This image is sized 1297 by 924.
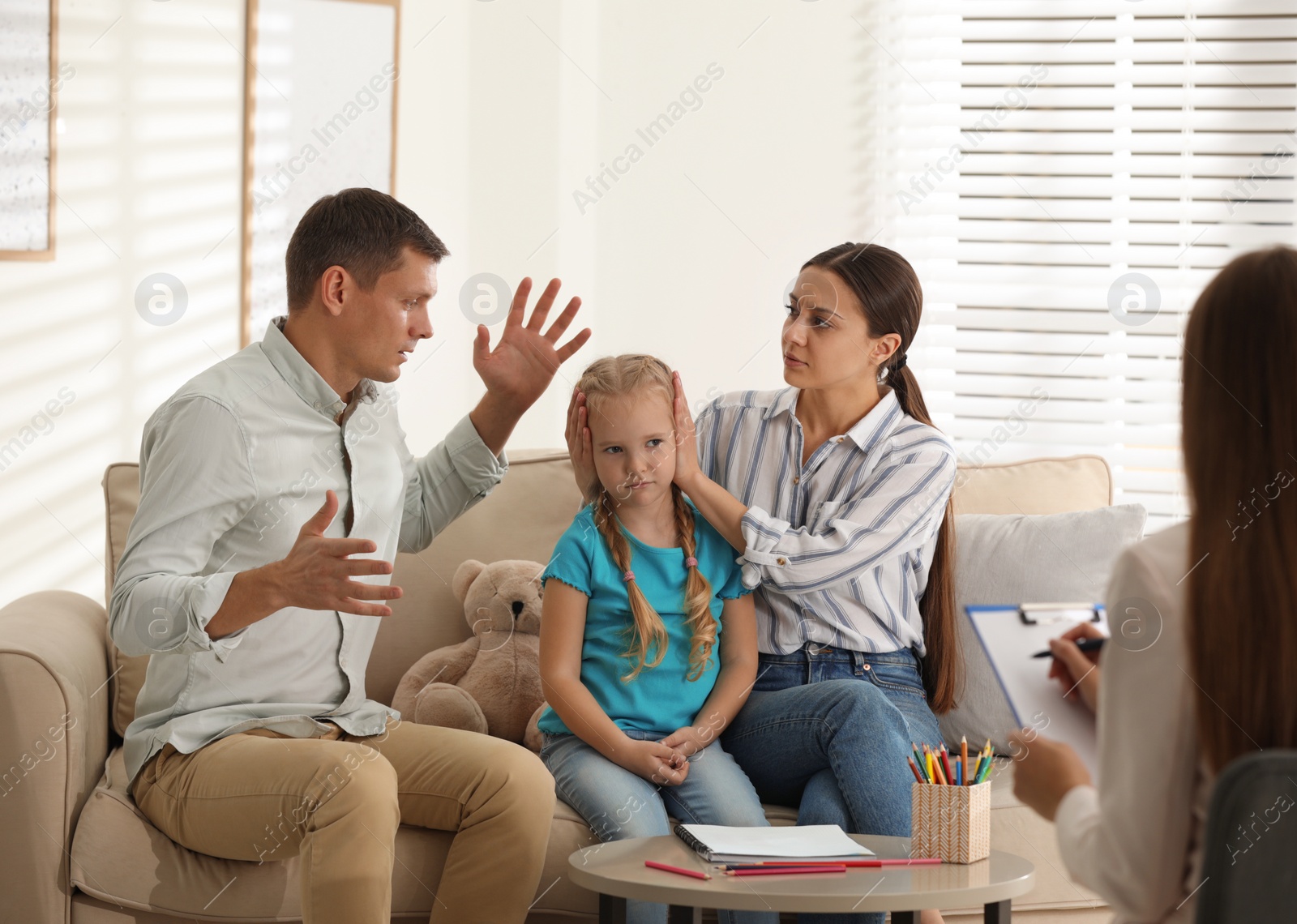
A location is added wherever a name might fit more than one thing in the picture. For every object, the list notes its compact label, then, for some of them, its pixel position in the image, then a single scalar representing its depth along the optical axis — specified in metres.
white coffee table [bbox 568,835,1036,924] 3.57
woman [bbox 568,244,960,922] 3.99
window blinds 5.00
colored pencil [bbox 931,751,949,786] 3.70
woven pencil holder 3.68
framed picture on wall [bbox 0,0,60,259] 4.80
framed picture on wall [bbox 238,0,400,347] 4.96
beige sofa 3.87
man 3.75
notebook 3.66
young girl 3.96
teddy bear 4.22
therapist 2.97
